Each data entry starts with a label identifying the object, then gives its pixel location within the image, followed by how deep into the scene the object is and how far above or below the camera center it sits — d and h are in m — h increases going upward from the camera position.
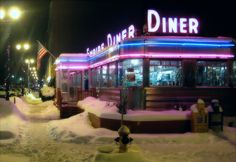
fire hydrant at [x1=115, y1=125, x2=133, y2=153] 5.96 -1.29
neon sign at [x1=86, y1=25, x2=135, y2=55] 13.82 +2.75
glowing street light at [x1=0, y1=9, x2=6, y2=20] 12.50 +3.33
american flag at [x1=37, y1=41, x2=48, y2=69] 25.98 +3.22
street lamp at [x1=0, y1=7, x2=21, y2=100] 12.32 +3.28
